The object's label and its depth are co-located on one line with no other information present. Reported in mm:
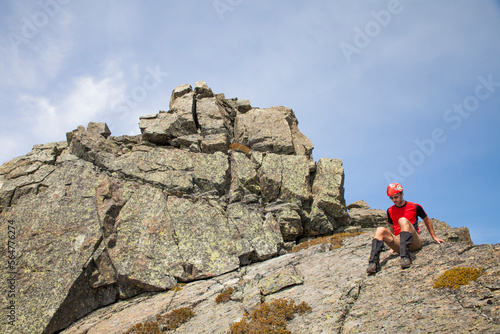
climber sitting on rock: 13695
